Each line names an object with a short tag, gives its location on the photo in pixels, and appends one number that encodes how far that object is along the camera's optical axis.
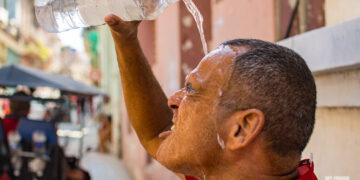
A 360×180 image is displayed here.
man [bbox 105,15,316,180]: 1.06
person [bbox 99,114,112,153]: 11.96
